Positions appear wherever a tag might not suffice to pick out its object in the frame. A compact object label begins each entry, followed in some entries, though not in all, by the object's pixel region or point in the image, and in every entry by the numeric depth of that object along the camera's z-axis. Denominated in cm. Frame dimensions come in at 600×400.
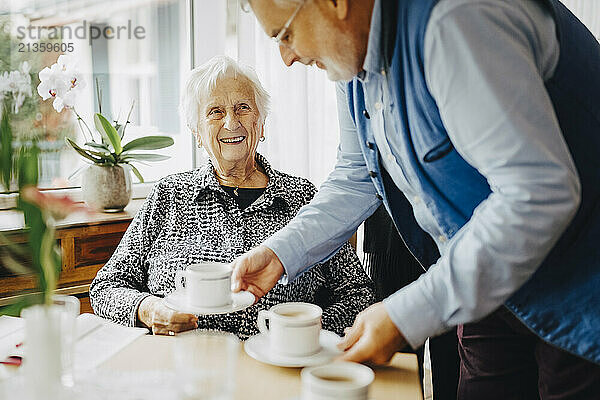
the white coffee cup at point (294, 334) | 114
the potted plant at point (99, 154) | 228
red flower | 85
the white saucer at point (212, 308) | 131
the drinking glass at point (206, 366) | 87
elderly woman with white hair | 175
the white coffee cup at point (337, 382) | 85
